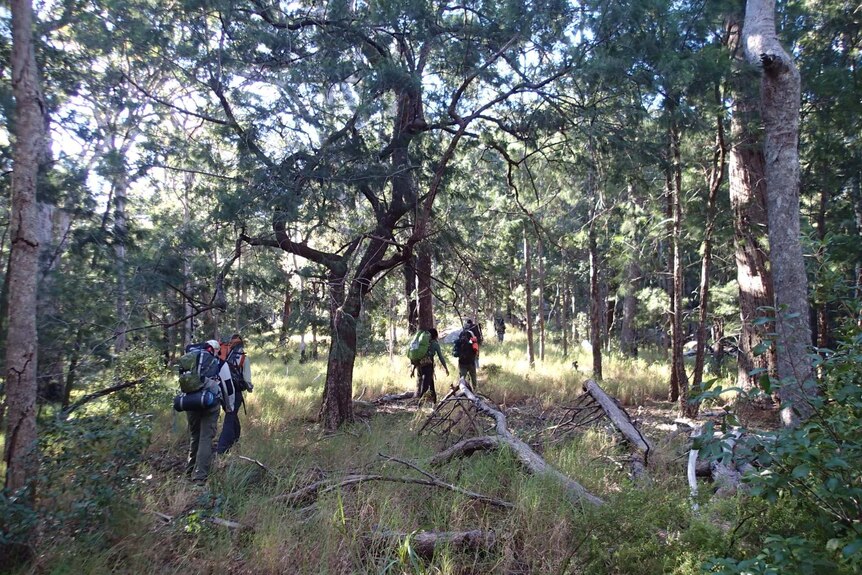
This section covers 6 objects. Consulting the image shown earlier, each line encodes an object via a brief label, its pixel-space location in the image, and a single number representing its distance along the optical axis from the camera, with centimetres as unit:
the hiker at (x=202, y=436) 559
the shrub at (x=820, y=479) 222
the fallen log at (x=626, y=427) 505
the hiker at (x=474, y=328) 1025
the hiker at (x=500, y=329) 2494
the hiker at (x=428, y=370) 945
